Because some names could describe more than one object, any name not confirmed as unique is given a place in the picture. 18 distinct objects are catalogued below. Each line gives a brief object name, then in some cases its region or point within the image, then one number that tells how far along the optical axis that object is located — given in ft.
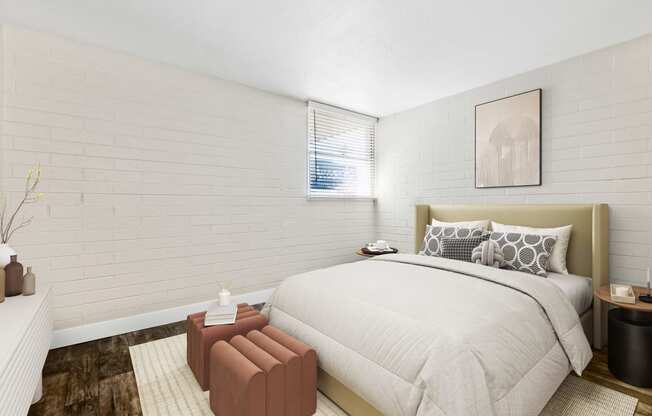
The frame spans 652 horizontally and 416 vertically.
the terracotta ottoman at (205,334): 6.04
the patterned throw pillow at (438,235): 9.66
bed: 4.19
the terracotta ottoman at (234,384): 4.42
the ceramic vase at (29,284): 6.15
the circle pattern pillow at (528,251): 8.20
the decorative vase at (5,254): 6.03
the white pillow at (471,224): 10.31
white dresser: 3.76
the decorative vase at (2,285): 5.71
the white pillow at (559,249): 8.59
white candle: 7.14
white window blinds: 13.33
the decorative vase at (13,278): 6.03
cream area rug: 5.56
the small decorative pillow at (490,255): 8.46
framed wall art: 9.84
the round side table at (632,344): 6.24
